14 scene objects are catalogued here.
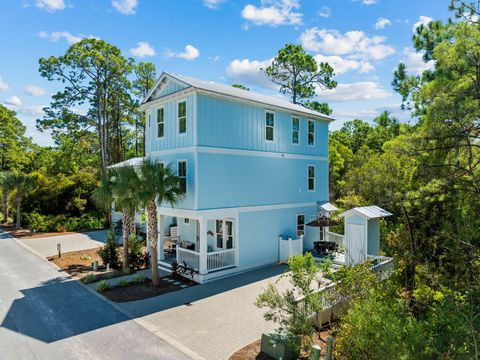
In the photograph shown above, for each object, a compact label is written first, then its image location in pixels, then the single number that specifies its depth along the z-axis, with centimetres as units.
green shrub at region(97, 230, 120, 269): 1711
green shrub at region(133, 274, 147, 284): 1450
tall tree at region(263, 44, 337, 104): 3694
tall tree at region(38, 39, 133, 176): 2834
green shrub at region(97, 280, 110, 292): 1348
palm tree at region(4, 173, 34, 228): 2934
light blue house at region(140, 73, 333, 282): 1531
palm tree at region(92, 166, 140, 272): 1360
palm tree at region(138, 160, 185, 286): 1363
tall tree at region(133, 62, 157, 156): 3528
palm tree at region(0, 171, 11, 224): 2944
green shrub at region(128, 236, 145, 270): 1695
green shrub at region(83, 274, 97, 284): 1459
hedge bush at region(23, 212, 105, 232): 2847
